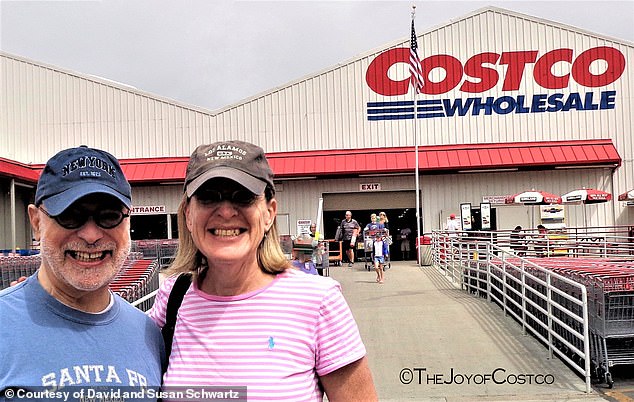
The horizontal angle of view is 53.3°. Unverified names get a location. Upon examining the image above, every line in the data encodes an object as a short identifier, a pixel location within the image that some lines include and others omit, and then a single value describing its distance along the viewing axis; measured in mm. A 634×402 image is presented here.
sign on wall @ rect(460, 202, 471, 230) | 23484
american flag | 20834
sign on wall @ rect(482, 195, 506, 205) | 24578
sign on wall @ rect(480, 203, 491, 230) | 23203
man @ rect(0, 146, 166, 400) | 1950
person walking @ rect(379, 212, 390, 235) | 16594
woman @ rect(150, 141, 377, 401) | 2229
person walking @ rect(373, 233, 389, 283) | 14914
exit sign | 24938
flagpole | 19525
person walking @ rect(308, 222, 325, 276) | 14103
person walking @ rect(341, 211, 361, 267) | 18875
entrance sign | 25547
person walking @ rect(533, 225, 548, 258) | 16455
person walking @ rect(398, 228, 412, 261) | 24500
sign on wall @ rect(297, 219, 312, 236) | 24886
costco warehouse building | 24422
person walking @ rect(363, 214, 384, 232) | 15961
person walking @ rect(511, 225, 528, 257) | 16477
